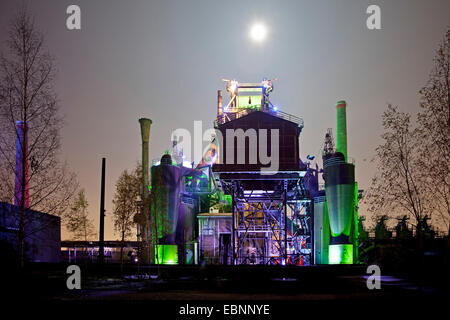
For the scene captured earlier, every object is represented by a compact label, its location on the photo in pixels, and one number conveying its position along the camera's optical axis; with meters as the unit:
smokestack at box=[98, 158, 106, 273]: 40.25
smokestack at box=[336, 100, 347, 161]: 60.81
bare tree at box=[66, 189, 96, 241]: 56.94
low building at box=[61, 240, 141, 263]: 79.35
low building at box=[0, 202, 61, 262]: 34.88
